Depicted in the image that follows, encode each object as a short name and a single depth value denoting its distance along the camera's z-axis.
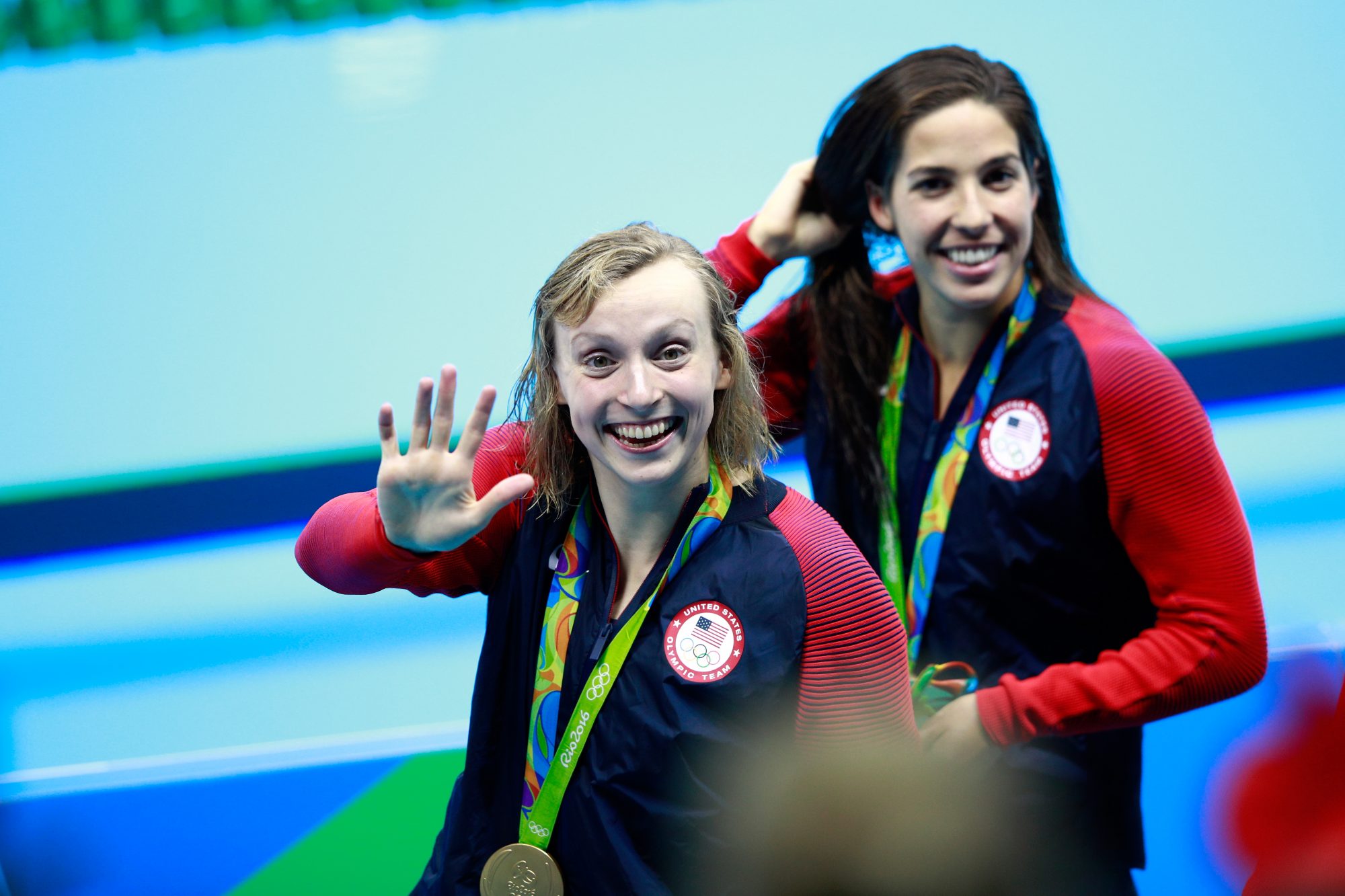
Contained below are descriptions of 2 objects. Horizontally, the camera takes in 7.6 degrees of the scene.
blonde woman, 8.03
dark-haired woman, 8.21
